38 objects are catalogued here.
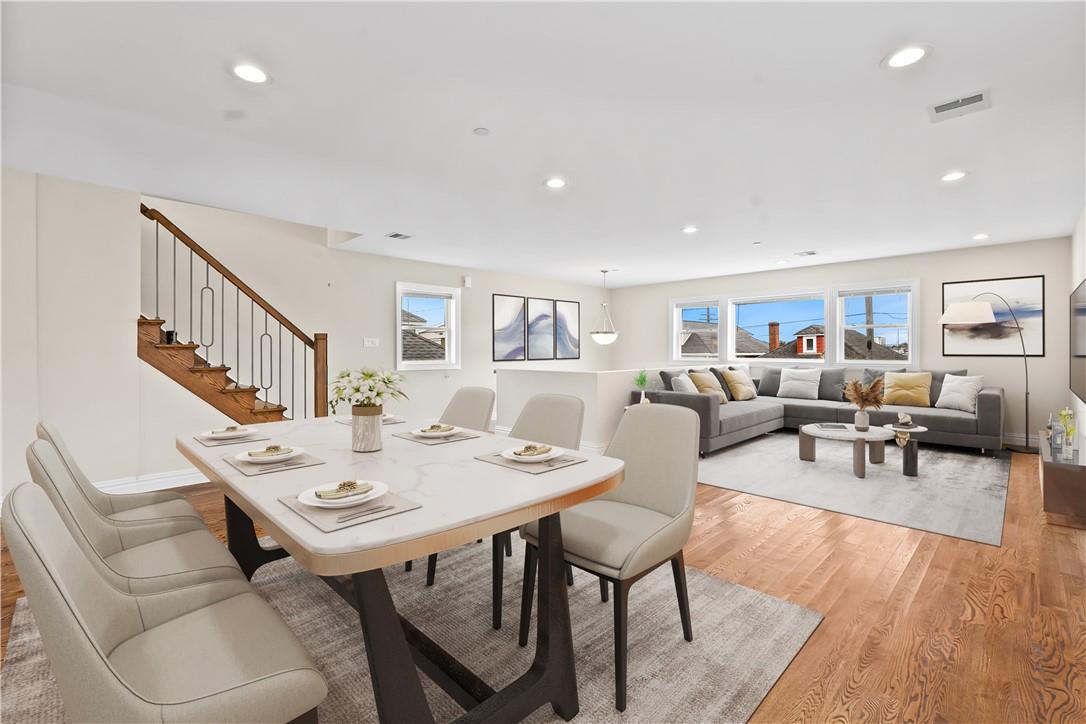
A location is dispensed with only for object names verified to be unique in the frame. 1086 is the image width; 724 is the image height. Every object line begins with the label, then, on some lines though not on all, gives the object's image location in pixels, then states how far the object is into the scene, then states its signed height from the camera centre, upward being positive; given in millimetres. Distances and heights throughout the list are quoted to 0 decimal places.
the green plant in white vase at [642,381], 5848 -253
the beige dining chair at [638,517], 1678 -616
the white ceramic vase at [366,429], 2047 -288
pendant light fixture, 7027 +580
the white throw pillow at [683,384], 5730 -283
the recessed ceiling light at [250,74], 2152 +1246
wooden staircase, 4250 +148
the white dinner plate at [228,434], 2312 -353
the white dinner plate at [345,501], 1281 -368
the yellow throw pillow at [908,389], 5805 -353
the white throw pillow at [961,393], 5453 -374
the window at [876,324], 6520 +473
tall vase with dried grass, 4621 -358
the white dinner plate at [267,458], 1812 -364
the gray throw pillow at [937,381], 5852 -252
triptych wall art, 7859 +504
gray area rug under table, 1664 -1134
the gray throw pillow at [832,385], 6680 -342
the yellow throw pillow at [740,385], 6574 -349
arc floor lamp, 5184 +476
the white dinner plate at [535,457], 1772 -352
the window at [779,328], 7367 +476
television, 3533 +132
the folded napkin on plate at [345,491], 1329 -360
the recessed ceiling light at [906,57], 2000 +1233
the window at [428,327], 6645 +441
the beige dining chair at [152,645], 868 -683
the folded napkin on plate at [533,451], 1835 -340
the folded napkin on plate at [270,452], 1860 -354
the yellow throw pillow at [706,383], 6070 -287
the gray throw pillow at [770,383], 7215 -340
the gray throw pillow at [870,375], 6445 -201
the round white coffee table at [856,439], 4398 -712
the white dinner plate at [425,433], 2332 -350
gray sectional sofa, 5089 -648
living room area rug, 3416 -1048
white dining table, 1144 -406
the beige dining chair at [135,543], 1494 -663
